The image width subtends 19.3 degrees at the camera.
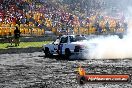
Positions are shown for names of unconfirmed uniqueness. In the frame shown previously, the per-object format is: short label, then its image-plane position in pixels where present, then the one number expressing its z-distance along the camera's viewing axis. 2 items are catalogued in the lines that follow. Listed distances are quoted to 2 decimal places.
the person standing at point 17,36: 35.07
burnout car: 23.14
